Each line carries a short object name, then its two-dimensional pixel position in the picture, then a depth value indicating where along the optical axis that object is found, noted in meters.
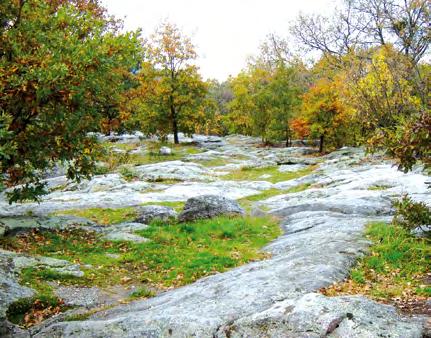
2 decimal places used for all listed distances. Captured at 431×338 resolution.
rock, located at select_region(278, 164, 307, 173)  30.89
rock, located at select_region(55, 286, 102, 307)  9.02
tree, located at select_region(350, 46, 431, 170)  8.23
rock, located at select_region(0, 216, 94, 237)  13.78
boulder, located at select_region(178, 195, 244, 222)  16.31
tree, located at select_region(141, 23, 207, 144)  40.28
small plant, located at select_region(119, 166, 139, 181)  26.33
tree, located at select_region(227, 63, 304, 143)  45.88
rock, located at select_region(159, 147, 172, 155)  37.08
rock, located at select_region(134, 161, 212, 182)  26.56
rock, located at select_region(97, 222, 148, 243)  13.85
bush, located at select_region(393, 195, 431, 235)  9.36
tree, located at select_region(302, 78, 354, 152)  37.34
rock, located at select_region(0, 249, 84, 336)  8.26
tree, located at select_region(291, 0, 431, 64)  43.16
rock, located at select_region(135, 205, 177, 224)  16.22
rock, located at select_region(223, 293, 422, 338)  5.15
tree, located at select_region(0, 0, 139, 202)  8.40
